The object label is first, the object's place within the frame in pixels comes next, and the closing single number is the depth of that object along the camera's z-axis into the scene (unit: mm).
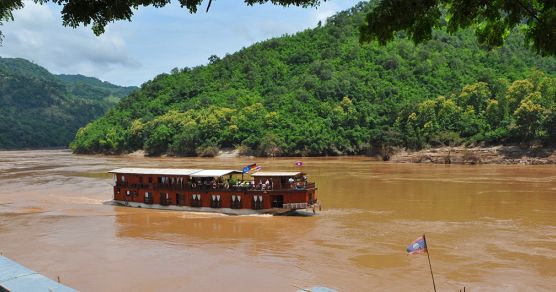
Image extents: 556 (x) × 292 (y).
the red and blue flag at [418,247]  13906
